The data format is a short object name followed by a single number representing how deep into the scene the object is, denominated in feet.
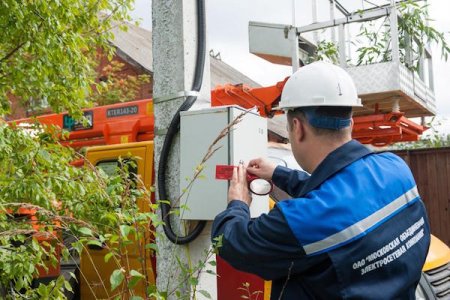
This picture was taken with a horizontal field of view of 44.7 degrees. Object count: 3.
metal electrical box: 9.74
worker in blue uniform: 6.29
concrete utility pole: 9.87
